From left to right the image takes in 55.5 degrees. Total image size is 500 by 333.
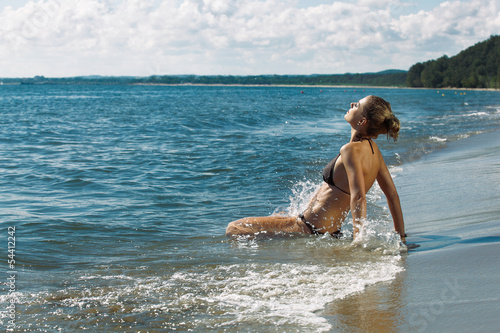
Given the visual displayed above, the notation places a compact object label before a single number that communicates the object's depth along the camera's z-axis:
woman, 4.48
